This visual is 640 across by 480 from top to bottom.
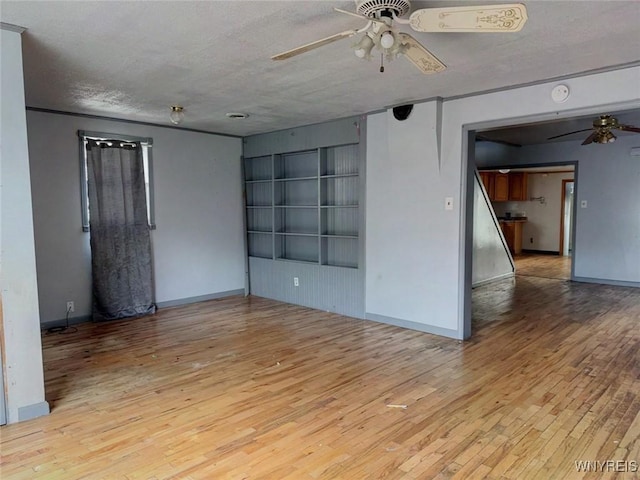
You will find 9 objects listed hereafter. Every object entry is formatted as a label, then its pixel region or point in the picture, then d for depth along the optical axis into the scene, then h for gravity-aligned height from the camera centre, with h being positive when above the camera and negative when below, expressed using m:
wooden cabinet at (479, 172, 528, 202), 10.34 +0.47
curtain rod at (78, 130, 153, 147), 4.81 +0.89
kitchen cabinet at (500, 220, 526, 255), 11.00 -0.75
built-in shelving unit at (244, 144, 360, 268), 5.30 +0.02
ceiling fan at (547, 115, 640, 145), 5.01 +0.94
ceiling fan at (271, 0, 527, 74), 1.75 +0.82
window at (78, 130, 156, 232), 4.80 +0.55
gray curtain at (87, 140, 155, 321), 4.90 -0.27
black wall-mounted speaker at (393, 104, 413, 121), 4.34 +0.99
